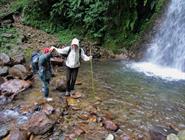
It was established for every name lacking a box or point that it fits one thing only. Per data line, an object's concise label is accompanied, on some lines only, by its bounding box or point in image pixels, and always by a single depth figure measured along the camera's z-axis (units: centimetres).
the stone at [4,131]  355
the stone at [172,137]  346
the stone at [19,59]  616
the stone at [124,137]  353
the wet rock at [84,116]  395
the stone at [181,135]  345
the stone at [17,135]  341
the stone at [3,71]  546
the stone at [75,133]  353
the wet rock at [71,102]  435
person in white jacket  434
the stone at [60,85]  482
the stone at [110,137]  350
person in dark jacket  424
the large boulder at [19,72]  532
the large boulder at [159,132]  357
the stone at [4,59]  599
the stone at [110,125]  372
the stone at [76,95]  458
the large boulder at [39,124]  357
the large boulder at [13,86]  473
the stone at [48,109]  404
